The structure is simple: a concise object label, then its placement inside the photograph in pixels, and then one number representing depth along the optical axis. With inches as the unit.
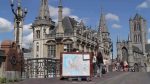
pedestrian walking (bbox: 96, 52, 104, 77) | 538.1
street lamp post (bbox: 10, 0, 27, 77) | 611.5
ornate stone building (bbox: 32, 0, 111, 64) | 1349.8
